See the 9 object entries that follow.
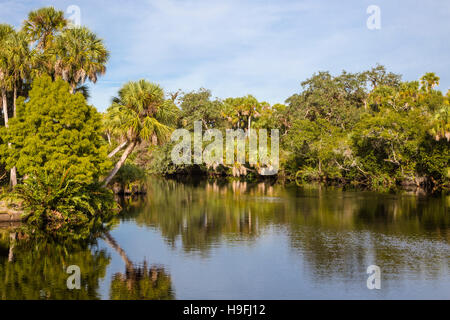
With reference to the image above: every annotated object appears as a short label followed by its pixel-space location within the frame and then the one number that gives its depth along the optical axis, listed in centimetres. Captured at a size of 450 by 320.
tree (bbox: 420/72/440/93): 5416
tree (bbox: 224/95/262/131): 6881
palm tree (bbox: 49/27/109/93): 2730
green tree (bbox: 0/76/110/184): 2272
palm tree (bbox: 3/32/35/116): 2567
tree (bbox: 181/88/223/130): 7016
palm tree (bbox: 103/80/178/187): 2827
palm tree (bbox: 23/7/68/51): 2994
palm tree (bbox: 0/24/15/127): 2566
